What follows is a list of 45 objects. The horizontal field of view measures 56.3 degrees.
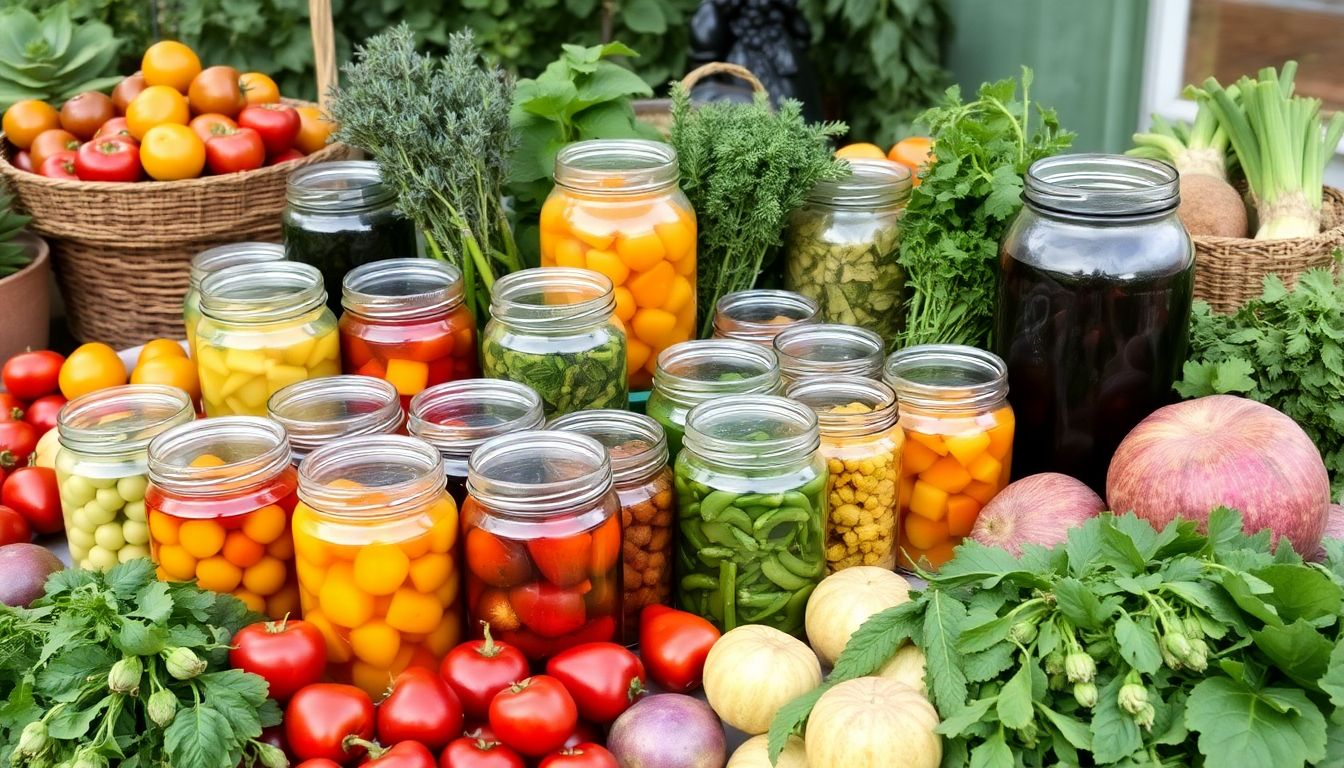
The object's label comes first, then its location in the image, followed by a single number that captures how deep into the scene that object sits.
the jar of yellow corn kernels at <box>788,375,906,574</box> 1.85
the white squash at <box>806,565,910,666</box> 1.72
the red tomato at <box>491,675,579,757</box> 1.54
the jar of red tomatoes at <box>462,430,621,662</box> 1.63
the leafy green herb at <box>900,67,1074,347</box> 2.17
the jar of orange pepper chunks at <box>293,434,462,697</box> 1.63
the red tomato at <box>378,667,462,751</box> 1.57
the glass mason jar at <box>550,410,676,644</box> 1.78
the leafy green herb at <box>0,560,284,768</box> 1.49
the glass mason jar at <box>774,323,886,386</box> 2.03
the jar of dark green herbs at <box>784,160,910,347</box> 2.30
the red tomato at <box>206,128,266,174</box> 2.95
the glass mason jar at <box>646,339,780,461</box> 1.92
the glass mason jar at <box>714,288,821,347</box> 2.20
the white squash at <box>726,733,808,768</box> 1.56
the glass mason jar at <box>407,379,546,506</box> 1.84
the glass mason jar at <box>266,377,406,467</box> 1.87
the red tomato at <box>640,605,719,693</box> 1.72
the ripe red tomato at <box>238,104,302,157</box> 3.08
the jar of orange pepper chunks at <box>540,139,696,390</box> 2.12
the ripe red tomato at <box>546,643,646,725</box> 1.65
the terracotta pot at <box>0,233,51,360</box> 2.84
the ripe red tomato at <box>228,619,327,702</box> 1.61
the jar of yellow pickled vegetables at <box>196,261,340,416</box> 2.05
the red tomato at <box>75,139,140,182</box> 2.91
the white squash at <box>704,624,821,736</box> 1.61
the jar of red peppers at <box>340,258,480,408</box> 2.07
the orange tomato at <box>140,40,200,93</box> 3.17
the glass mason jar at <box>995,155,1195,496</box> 1.91
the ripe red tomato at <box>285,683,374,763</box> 1.56
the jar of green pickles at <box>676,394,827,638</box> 1.73
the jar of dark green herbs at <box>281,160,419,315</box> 2.33
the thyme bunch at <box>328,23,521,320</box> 2.16
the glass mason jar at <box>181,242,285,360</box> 2.34
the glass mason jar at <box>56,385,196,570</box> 1.88
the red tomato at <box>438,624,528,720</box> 1.62
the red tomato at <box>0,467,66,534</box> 2.17
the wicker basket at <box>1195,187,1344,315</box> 2.33
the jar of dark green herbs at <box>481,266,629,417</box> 1.96
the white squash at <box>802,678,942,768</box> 1.44
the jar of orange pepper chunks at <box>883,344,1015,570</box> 1.93
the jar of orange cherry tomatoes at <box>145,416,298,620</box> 1.72
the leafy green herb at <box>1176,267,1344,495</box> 1.98
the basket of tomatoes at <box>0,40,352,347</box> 2.89
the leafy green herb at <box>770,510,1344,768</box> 1.41
